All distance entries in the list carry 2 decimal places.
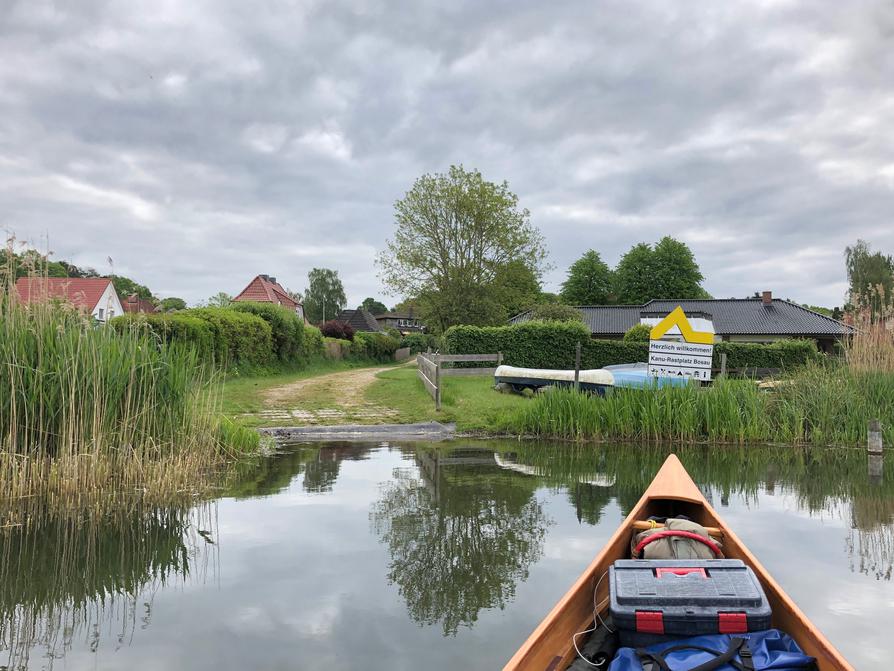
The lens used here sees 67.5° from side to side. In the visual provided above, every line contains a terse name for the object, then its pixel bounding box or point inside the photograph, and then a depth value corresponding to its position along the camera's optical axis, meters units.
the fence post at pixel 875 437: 10.74
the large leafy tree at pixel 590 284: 66.06
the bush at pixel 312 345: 27.09
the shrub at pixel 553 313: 29.52
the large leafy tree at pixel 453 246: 35.90
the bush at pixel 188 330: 16.97
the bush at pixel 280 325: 23.89
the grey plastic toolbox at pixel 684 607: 3.01
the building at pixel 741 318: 42.84
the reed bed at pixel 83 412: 6.30
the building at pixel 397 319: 109.12
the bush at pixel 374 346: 38.19
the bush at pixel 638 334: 25.20
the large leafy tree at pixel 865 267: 54.06
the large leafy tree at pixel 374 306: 131.25
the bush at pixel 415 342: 54.79
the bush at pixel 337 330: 38.94
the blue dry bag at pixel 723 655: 2.76
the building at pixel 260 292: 48.28
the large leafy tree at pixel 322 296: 81.62
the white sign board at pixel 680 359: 11.86
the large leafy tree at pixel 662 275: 61.16
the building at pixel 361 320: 73.12
